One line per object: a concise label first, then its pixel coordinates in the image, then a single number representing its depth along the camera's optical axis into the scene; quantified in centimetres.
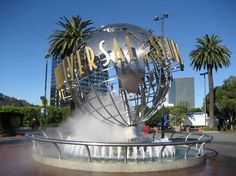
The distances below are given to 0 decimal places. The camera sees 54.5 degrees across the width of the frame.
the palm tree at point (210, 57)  3071
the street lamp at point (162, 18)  2027
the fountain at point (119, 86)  799
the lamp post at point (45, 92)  2131
